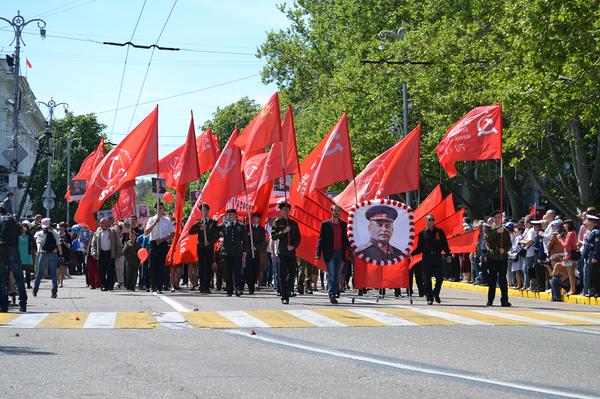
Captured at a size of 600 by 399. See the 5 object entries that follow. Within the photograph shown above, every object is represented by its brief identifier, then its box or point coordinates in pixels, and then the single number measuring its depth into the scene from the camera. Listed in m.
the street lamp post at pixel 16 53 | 30.83
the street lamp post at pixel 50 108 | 46.72
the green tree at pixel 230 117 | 71.94
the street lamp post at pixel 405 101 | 32.60
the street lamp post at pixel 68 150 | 63.41
